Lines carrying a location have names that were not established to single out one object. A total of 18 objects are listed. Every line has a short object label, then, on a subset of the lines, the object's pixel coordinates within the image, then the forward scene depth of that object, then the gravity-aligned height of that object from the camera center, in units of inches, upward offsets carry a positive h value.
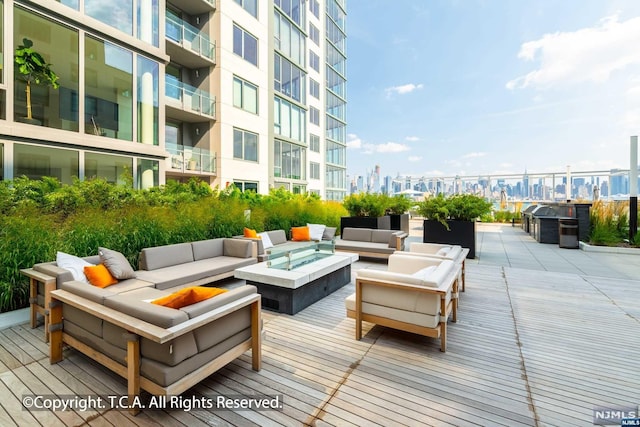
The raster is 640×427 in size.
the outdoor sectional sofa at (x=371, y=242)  255.6 -31.5
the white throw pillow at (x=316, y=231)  306.2 -23.6
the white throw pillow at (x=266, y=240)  248.6 -27.0
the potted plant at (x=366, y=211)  318.7 -2.7
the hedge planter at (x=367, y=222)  315.3 -14.4
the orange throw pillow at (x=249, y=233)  235.0 -19.6
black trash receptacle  331.0 -28.6
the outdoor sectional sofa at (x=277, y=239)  211.2 -28.2
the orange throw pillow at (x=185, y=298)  81.2 -25.2
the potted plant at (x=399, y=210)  350.9 -1.6
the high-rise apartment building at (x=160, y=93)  260.4 +150.7
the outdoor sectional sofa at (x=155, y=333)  70.6 -34.9
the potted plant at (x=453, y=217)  278.2 -8.3
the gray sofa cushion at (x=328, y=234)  313.2 -27.2
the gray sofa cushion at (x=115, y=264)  138.1 -26.4
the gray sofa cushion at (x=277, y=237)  270.4 -26.4
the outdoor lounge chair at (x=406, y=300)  106.3 -35.3
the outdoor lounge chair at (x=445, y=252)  149.7 -24.2
